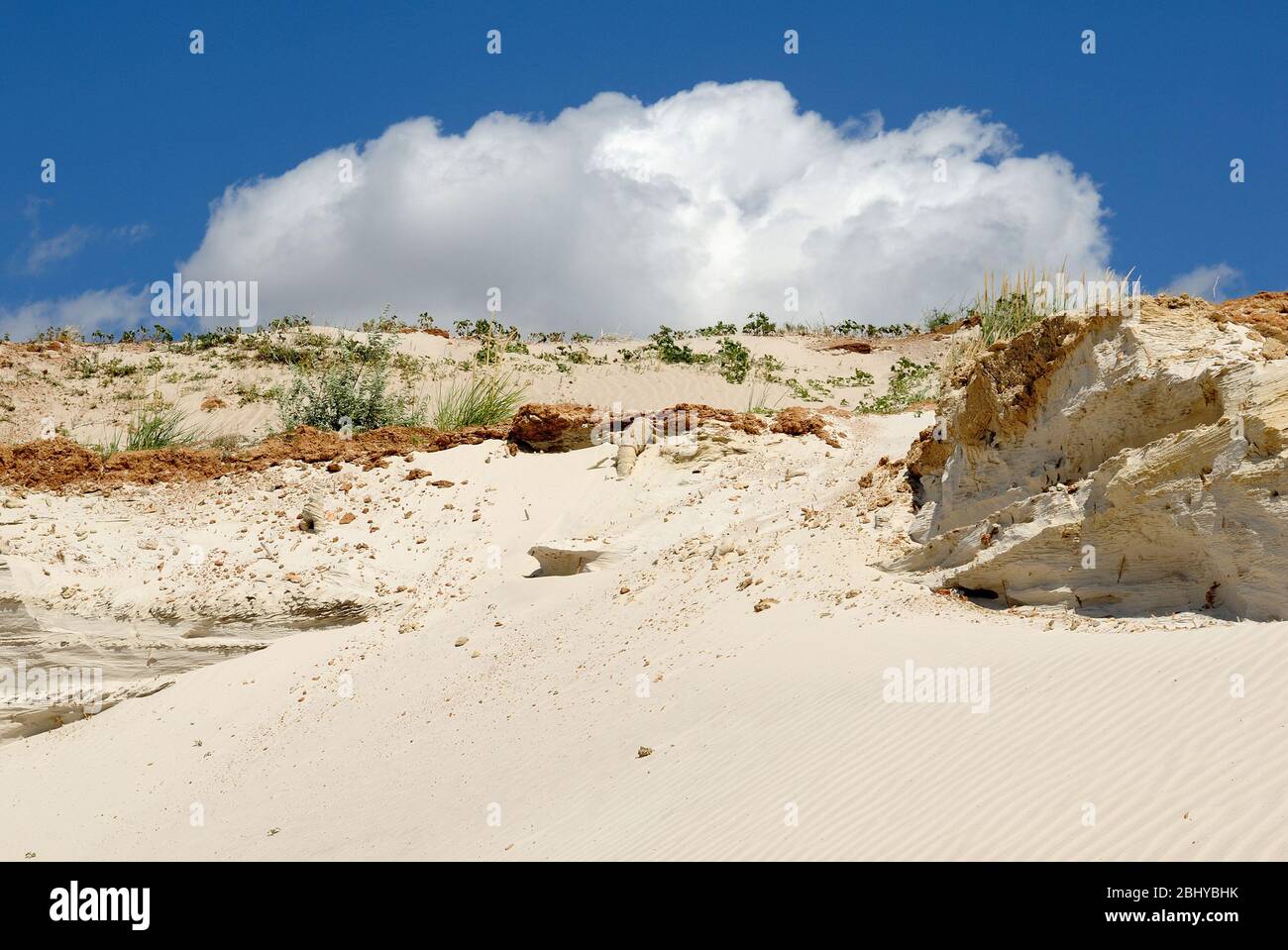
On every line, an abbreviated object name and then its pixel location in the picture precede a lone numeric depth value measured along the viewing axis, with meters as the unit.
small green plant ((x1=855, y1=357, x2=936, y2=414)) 17.41
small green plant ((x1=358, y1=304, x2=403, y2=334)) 28.92
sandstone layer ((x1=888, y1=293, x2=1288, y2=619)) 7.18
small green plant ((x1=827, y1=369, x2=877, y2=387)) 25.68
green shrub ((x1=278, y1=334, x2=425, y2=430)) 17.45
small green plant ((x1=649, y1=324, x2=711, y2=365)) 27.62
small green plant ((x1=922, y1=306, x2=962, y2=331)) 31.14
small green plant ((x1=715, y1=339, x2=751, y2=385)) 26.34
